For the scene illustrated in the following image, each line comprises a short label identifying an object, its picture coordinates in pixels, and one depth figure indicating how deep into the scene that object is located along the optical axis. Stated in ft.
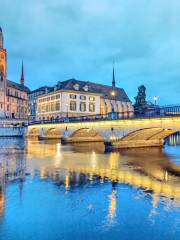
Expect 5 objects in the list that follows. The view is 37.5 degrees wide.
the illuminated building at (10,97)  381.81
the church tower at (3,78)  379.55
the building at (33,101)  431.84
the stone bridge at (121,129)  124.16
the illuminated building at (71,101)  322.55
